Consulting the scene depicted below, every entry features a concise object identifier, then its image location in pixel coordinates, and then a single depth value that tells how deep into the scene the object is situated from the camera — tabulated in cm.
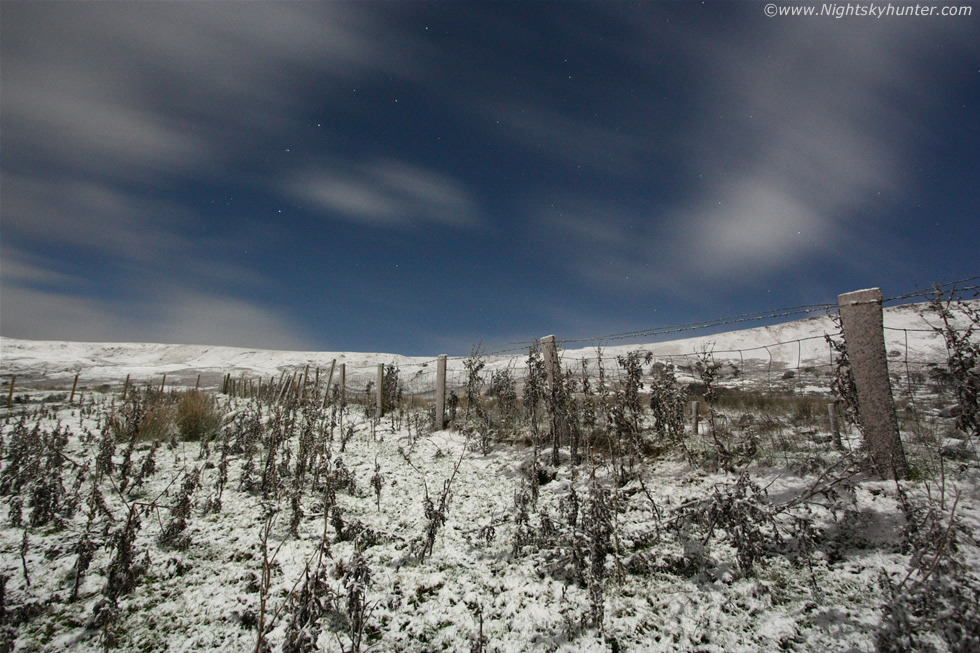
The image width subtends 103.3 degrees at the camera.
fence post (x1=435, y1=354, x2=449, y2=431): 988
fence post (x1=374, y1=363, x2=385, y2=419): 1159
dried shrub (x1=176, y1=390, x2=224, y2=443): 870
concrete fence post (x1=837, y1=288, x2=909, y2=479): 374
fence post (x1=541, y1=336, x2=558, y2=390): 678
